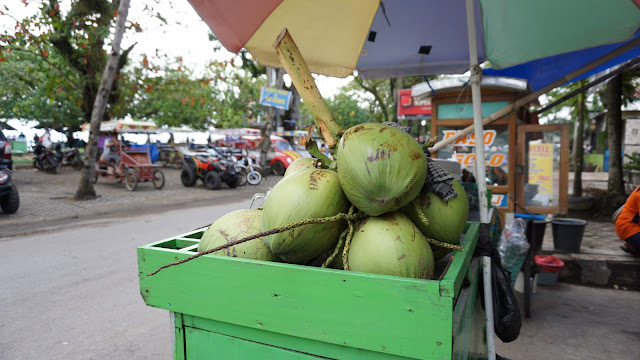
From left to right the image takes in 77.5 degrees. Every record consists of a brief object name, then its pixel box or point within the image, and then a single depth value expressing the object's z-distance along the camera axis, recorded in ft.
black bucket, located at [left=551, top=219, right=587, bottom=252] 15.07
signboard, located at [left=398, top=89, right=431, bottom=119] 38.65
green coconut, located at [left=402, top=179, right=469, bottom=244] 4.37
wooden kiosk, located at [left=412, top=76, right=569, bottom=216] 15.80
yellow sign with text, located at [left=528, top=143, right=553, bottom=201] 16.58
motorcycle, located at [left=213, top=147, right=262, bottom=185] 43.36
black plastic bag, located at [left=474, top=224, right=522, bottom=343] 6.41
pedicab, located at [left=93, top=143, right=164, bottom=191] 37.86
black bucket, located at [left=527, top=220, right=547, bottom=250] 15.05
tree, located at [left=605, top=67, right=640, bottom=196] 23.45
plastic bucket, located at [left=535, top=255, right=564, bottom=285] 13.98
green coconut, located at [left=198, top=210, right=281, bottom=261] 4.33
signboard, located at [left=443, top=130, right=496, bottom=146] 17.17
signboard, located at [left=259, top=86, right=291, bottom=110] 43.37
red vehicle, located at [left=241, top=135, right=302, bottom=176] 54.80
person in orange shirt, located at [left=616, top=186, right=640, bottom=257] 12.41
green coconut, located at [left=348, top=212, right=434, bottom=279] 3.71
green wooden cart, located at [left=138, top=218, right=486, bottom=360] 3.28
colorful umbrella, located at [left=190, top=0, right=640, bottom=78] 6.97
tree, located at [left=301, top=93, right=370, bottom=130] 81.00
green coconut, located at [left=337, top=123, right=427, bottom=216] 3.85
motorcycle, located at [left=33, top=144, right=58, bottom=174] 50.70
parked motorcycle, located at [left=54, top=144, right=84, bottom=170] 55.93
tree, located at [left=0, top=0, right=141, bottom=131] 30.17
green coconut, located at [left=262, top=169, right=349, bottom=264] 3.89
